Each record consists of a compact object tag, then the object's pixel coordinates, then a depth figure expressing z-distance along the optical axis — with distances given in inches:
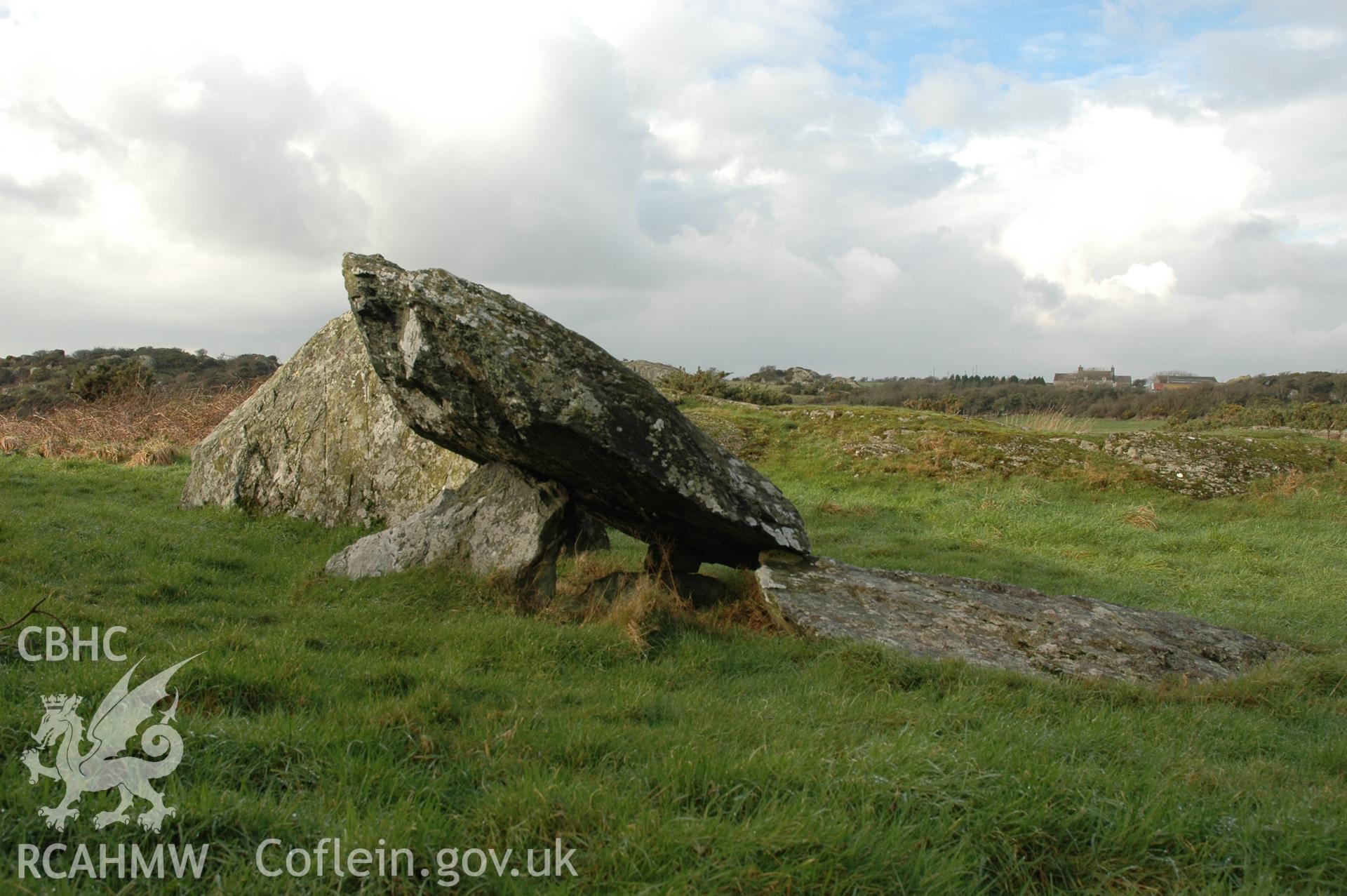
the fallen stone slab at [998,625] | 303.0
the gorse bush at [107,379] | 1053.8
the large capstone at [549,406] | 328.2
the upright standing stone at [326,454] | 495.5
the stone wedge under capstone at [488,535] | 356.5
